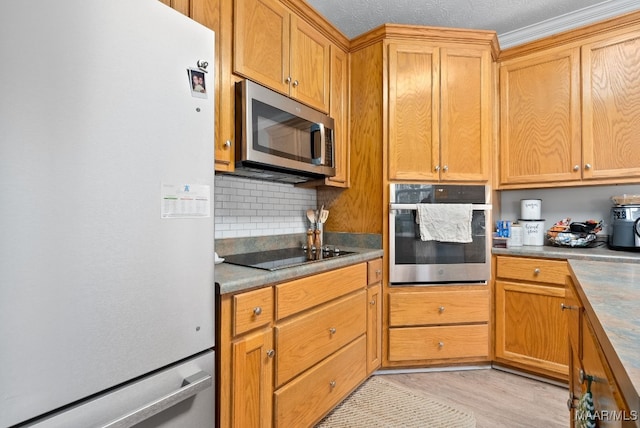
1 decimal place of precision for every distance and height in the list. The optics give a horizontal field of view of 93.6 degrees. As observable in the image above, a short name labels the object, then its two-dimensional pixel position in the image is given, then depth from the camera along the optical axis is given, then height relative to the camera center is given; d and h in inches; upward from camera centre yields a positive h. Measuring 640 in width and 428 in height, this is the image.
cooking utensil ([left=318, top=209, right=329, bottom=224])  90.4 -0.2
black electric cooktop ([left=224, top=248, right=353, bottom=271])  56.9 -9.6
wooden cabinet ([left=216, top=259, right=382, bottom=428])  44.3 -24.3
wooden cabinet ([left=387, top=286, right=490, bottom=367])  83.4 -30.9
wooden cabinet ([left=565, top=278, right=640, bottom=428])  17.7 -13.3
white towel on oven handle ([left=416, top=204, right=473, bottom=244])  82.1 -2.1
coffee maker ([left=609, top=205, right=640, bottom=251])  77.2 -3.3
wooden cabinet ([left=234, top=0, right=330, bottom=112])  59.9 +37.1
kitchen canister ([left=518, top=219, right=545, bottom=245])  91.1 -5.1
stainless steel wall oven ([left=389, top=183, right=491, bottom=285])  83.7 -8.3
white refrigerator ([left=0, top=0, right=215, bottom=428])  25.2 -0.2
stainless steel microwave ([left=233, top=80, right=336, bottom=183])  58.6 +17.2
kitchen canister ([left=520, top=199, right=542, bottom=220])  92.8 +1.9
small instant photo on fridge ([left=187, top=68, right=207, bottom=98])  37.7 +16.9
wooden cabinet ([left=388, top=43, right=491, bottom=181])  84.9 +29.2
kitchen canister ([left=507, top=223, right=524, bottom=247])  91.9 -6.3
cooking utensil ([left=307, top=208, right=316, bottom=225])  89.1 -0.2
